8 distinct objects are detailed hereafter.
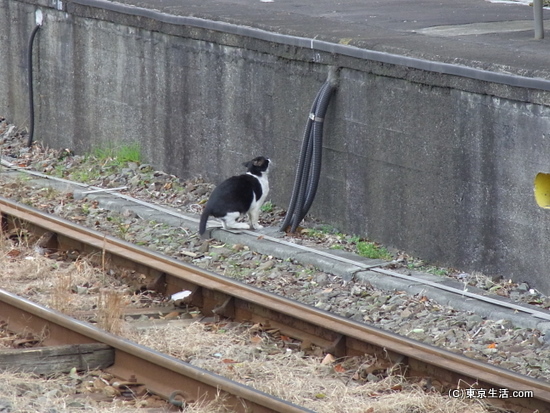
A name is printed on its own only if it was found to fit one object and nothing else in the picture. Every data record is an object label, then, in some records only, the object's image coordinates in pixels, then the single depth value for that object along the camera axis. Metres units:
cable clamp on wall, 18.45
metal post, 18.53
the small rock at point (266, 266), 16.97
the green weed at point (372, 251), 17.58
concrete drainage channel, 14.28
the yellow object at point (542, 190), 15.16
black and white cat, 18.28
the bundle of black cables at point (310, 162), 18.44
